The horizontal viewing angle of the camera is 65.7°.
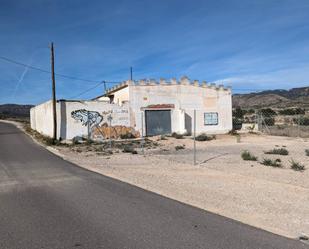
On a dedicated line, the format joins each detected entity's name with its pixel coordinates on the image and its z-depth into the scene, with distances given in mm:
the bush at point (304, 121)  32885
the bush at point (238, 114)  49899
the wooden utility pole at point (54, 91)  19728
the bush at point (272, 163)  9614
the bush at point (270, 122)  35187
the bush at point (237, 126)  27317
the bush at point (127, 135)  21965
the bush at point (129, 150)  13915
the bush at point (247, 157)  10988
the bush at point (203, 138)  20242
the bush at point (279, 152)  12676
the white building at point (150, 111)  20929
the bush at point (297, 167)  8869
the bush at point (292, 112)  48311
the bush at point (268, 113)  49402
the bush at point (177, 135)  21649
